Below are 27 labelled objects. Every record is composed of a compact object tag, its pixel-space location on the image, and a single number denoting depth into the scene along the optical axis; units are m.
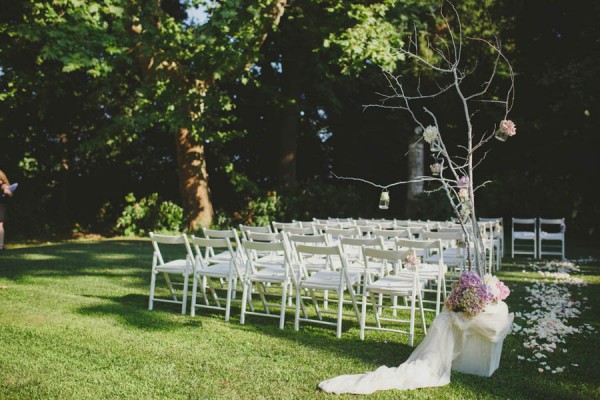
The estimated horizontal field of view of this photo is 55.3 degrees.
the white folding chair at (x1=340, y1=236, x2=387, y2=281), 6.32
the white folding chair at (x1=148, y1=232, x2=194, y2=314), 6.39
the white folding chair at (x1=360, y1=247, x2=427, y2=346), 5.35
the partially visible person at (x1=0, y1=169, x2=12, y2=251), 10.77
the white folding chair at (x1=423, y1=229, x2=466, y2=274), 7.74
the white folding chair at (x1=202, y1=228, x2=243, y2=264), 7.09
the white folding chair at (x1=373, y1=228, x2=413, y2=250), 7.80
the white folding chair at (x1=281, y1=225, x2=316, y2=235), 7.96
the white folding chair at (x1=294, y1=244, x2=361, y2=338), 5.56
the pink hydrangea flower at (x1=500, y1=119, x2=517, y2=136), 4.77
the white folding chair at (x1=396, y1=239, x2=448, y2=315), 6.24
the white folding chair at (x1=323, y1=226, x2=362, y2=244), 7.73
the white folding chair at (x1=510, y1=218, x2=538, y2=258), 11.96
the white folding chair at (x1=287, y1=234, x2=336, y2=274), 6.40
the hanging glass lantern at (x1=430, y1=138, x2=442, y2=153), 4.95
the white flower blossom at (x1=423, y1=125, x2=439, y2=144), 4.84
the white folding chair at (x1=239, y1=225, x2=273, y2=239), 7.88
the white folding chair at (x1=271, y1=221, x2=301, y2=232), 8.58
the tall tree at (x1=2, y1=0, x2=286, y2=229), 11.85
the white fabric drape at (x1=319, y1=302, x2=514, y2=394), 4.08
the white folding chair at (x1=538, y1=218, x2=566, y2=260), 11.85
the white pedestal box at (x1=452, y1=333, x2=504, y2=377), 4.46
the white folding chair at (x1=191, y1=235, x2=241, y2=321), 6.17
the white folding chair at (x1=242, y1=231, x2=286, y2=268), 7.07
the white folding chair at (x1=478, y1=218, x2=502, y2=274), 9.34
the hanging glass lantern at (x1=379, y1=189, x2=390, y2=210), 5.20
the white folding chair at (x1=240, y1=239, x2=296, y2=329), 5.89
